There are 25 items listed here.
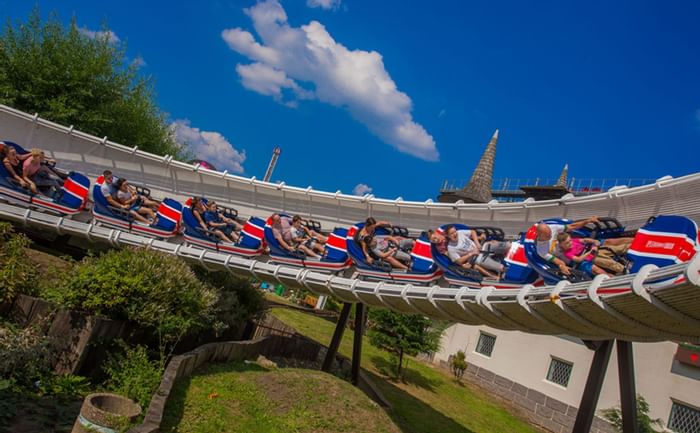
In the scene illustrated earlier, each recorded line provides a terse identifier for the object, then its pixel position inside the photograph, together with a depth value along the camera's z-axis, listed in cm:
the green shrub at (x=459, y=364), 2109
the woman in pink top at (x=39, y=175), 1435
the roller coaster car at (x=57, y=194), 1409
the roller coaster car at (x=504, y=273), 959
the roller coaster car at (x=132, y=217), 1475
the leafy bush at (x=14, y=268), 742
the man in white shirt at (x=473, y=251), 1061
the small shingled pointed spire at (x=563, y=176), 6005
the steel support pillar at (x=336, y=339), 1183
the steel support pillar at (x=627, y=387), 774
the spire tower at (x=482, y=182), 4750
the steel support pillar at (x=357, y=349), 1250
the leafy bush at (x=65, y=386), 661
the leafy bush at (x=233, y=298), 1059
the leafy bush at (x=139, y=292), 769
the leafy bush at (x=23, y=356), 632
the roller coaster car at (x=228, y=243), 1420
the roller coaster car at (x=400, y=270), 1125
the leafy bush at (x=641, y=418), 1448
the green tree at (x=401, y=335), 1830
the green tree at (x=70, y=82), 2334
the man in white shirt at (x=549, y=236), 894
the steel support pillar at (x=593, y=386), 780
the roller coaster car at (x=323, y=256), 1266
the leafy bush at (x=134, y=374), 669
